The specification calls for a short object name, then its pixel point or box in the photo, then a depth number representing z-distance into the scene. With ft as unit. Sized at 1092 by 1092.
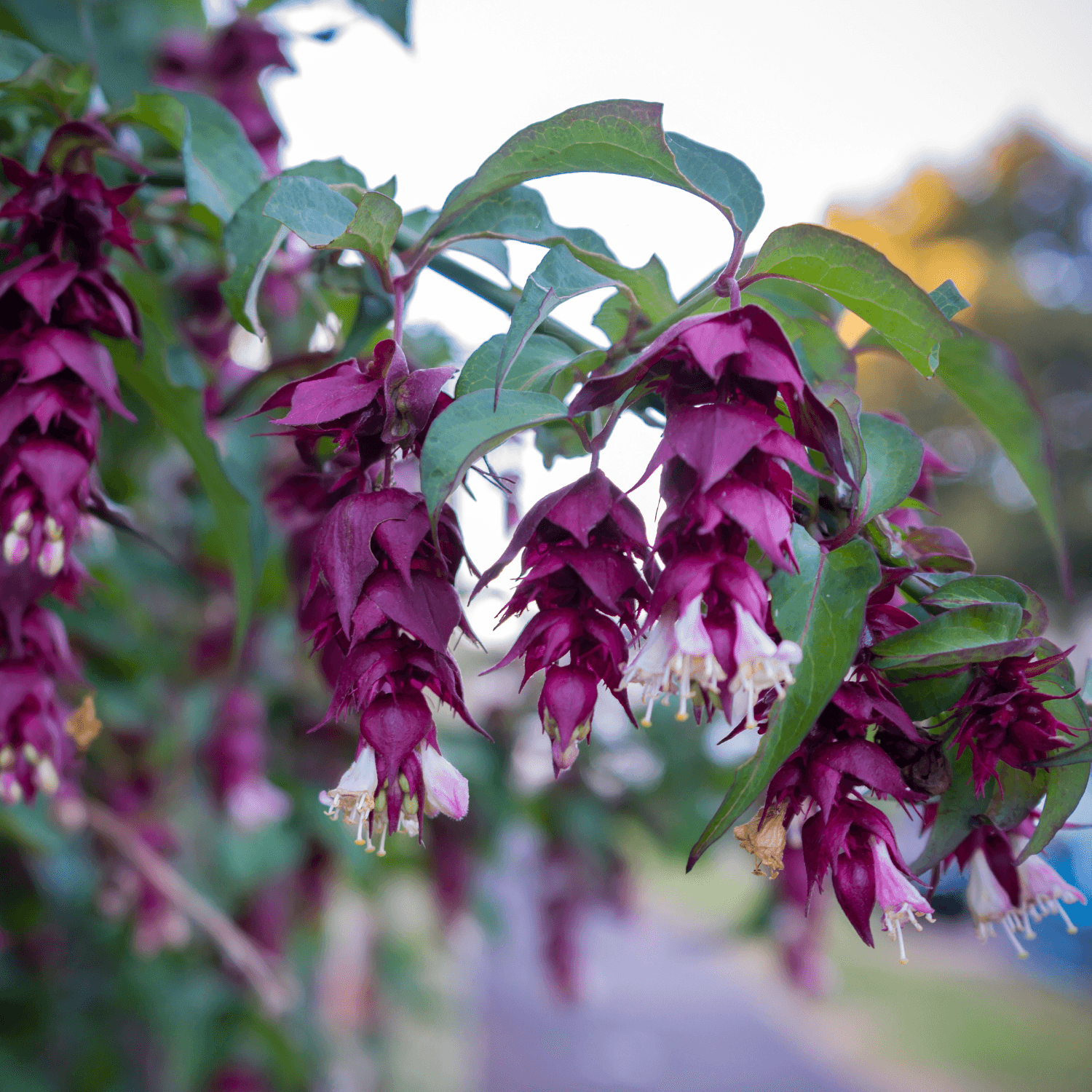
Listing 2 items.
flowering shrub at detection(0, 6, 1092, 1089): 1.11
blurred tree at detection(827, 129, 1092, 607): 23.28
